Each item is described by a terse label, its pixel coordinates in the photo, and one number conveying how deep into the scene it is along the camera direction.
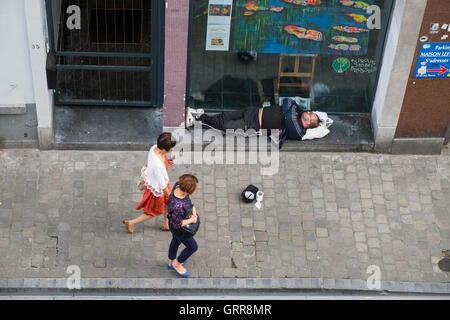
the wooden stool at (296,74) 12.27
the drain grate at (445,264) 10.94
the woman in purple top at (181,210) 9.47
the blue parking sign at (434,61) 11.33
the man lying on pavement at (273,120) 12.23
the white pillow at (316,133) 12.32
